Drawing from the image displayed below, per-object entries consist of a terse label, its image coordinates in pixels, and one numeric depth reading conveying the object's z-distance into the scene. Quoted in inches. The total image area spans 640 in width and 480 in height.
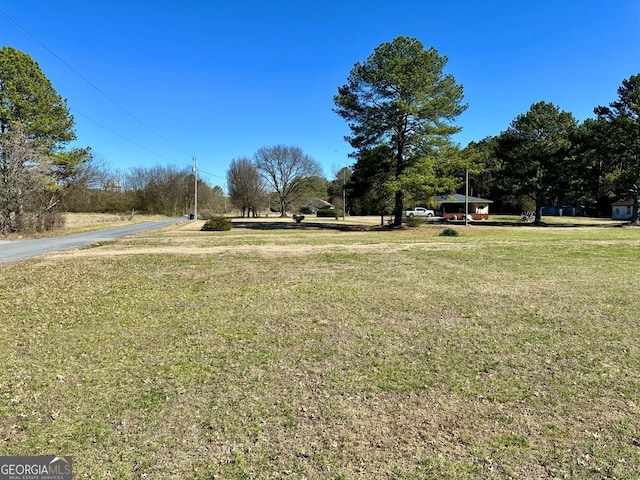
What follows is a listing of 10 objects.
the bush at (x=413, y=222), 1221.1
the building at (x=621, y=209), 2271.9
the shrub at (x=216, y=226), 1103.6
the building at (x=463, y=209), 2155.5
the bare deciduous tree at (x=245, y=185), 2257.6
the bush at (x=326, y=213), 2480.3
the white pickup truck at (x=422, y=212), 2457.3
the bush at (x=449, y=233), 936.4
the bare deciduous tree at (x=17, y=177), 826.2
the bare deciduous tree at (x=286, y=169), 2229.3
